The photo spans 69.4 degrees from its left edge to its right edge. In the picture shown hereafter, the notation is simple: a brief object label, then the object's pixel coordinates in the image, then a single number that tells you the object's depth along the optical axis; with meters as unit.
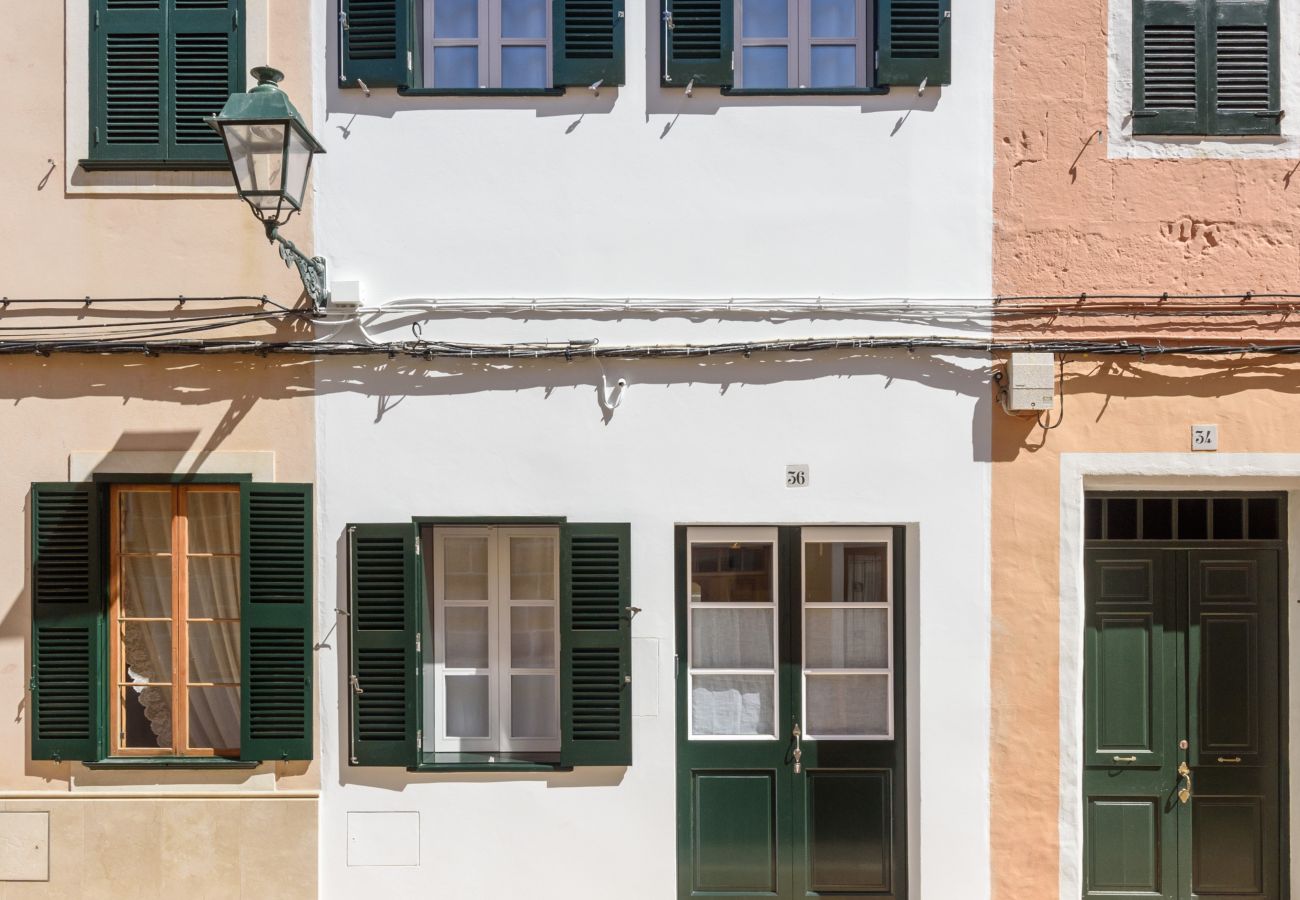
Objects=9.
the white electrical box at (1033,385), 5.08
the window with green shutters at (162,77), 5.21
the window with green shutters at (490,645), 5.20
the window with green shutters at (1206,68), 5.21
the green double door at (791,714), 5.40
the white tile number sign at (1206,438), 5.20
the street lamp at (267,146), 4.27
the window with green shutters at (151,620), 5.18
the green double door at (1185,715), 5.45
